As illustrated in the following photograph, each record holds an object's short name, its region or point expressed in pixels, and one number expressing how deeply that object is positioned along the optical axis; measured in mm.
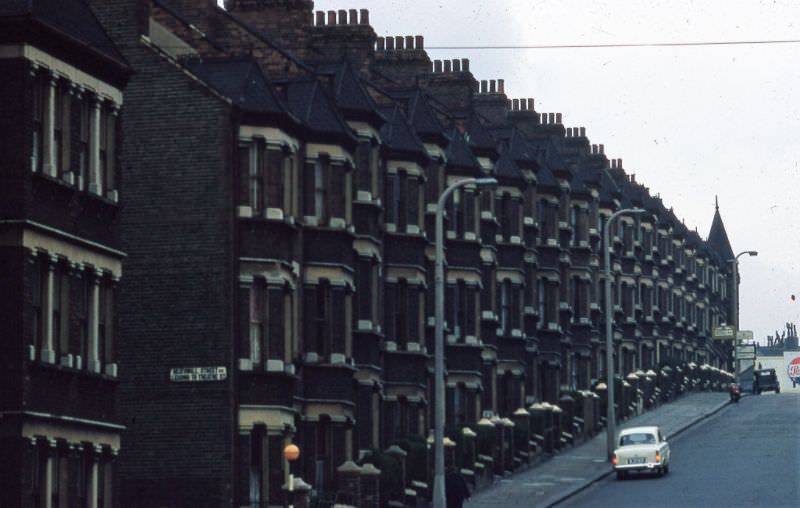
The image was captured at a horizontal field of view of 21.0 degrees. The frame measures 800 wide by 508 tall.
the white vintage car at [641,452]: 69262
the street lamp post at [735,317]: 114869
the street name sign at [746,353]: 151438
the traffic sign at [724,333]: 138750
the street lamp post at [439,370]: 50481
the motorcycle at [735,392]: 112500
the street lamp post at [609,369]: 74875
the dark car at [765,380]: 134200
